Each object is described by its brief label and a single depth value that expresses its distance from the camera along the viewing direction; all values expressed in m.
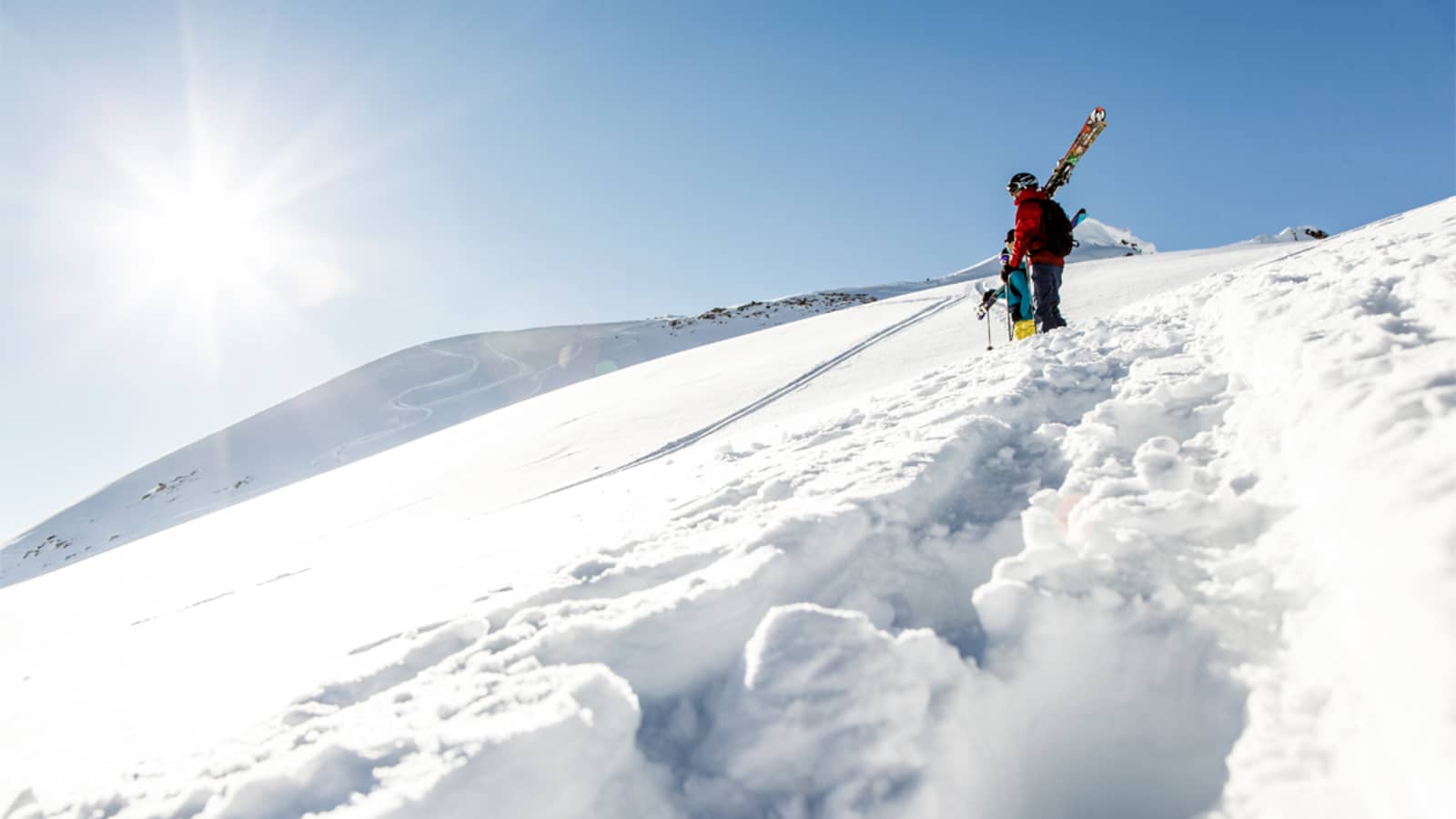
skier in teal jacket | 7.09
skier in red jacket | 6.20
